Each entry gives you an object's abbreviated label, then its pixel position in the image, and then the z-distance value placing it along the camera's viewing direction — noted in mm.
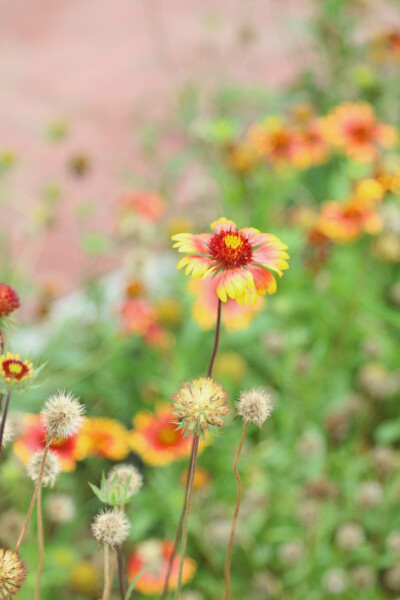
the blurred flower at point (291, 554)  1473
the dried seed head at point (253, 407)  826
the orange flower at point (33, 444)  1194
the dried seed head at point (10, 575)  805
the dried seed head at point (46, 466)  855
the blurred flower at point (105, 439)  1455
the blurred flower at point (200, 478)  1596
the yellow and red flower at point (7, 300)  846
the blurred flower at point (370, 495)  1484
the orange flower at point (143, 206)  2053
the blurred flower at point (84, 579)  1488
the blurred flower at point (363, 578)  1415
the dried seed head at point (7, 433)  843
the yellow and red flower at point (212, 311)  1818
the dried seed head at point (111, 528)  820
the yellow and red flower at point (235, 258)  871
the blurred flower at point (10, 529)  1212
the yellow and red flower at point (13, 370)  817
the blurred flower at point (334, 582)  1386
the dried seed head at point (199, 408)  817
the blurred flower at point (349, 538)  1422
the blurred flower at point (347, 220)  1832
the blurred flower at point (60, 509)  1313
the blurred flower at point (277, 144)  2108
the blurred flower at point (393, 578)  1484
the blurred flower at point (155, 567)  1310
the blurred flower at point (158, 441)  1546
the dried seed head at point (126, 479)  852
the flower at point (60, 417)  810
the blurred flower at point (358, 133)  2081
